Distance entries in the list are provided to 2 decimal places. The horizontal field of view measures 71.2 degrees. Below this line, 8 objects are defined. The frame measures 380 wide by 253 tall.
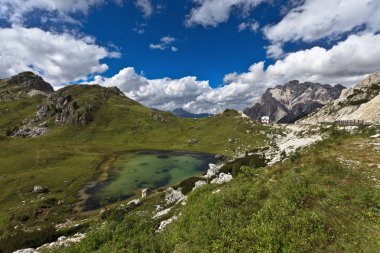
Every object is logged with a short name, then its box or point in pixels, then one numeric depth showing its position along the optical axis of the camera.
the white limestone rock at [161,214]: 46.00
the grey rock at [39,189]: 99.50
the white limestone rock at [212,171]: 74.36
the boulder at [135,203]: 68.88
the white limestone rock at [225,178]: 50.85
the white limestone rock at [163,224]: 34.31
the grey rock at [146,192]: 83.23
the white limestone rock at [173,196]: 60.62
